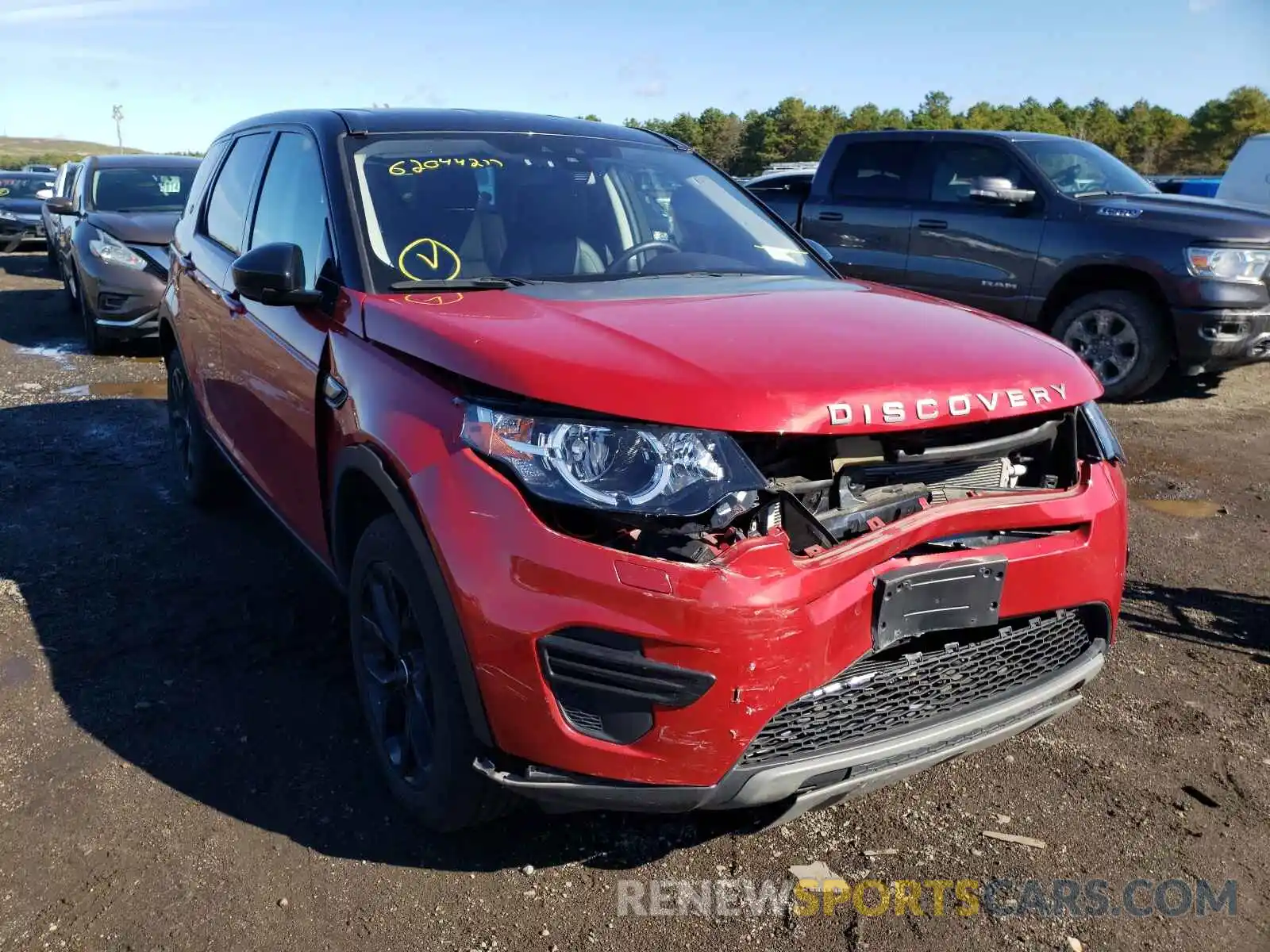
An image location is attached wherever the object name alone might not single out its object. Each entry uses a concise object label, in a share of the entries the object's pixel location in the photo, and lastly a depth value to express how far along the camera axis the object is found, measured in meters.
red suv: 2.02
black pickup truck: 6.98
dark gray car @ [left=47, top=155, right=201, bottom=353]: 8.70
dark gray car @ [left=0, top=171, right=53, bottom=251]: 18.11
